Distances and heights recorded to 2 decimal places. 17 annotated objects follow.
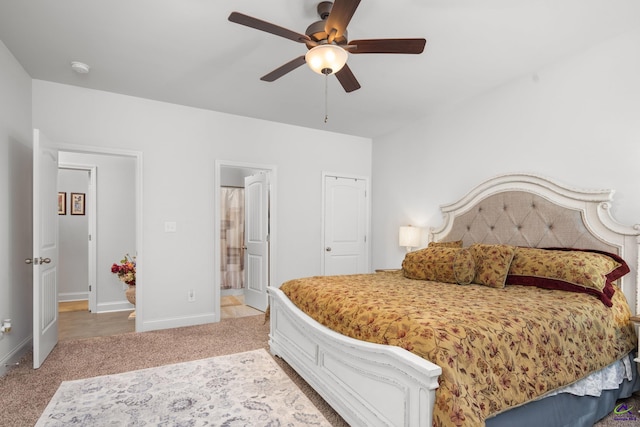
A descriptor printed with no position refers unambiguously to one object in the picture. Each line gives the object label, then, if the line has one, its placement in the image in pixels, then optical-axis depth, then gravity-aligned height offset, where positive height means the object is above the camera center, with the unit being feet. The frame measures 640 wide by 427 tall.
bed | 4.81 -1.91
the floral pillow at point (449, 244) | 11.74 -1.00
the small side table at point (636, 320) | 6.90 -2.09
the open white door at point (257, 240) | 15.19 -1.14
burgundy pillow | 7.52 -1.26
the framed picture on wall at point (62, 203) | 17.12 +0.52
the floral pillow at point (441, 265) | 9.06 -1.37
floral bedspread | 4.67 -1.90
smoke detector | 9.73 +4.15
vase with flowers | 14.39 -2.55
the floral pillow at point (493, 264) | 8.71 -1.25
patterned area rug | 6.64 -3.92
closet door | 16.31 -0.53
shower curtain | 19.70 -1.29
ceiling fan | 6.19 +3.28
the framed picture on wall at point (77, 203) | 17.37 +0.53
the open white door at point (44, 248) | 8.85 -0.95
